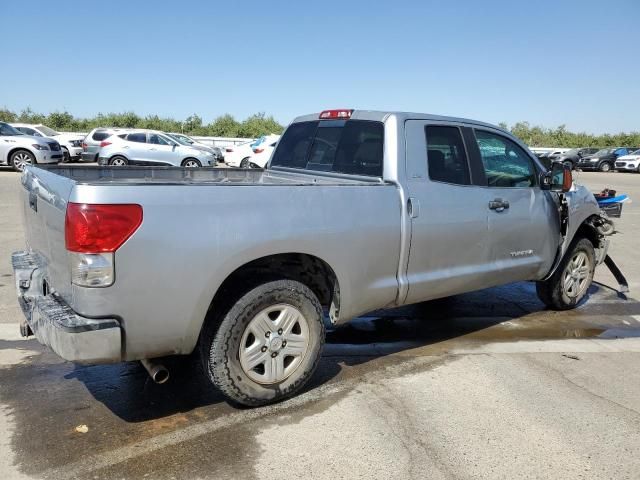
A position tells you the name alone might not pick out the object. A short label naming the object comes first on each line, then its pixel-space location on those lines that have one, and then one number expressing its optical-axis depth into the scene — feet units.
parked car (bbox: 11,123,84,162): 81.51
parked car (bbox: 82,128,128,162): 76.02
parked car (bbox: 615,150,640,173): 118.93
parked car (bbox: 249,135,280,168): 70.54
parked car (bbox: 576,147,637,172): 123.54
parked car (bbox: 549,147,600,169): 121.08
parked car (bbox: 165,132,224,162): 93.77
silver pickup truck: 9.52
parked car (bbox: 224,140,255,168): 78.07
